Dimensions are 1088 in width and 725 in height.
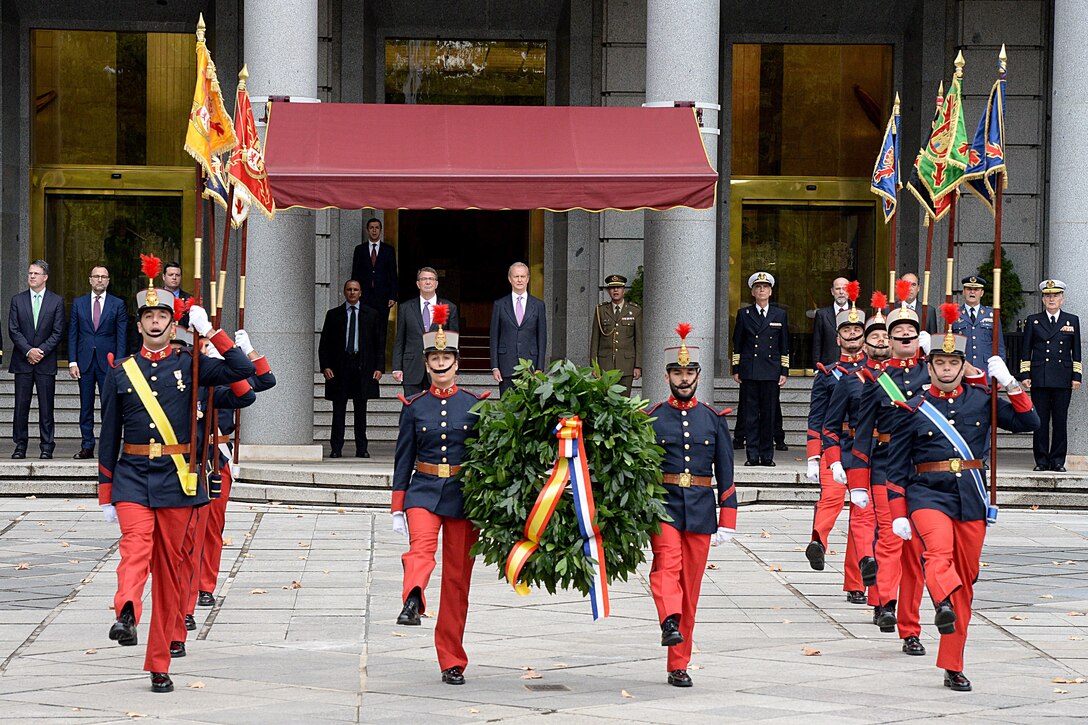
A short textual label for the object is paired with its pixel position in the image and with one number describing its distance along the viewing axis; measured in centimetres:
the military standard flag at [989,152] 1356
